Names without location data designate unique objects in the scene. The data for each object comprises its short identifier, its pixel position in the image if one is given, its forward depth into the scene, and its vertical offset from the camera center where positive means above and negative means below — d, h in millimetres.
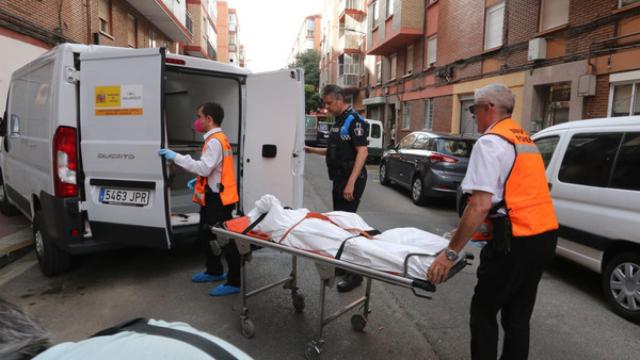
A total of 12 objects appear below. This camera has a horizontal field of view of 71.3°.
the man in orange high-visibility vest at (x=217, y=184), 4142 -527
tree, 53438 +8096
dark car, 9164 -634
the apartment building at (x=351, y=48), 35281 +6897
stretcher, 2516 -819
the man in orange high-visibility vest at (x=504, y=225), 2369 -480
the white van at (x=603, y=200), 4016 -596
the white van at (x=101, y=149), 4020 -218
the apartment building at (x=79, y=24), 10242 +3097
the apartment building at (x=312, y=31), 65850 +14799
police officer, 4531 -222
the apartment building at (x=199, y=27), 28609 +6945
